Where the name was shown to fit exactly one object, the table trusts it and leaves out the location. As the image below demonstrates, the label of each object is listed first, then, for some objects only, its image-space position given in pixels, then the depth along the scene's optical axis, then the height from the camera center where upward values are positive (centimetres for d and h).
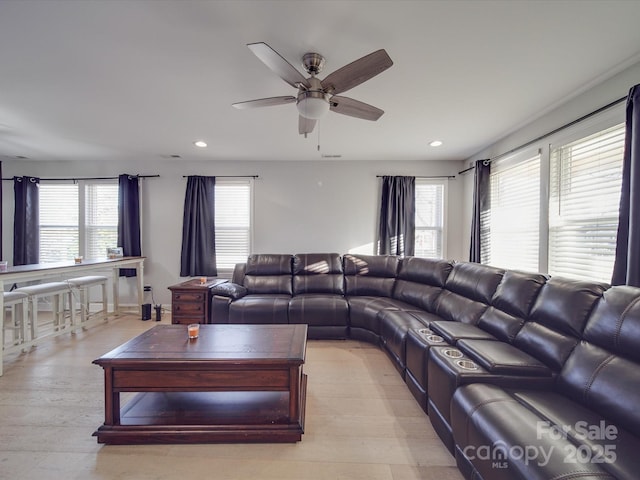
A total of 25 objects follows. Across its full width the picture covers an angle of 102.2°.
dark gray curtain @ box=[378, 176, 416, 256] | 429 +32
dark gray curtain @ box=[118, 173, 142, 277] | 439 +27
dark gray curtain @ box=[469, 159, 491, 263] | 355 +43
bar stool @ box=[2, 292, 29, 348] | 274 -90
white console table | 254 -46
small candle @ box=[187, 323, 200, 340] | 201 -77
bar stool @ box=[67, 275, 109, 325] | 355 -82
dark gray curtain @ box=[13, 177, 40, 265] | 431 +17
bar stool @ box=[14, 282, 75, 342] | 299 -86
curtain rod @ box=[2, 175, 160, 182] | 447 +94
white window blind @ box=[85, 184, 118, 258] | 455 +25
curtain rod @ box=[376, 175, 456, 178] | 438 +102
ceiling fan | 147 +98
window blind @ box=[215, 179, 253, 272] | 451 +20
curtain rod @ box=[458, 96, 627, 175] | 202 +104
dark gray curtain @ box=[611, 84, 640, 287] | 173 +21
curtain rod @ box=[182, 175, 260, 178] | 444 +99
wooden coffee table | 163 -101
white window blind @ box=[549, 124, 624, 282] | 208 +30
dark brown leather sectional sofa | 101 -79
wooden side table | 342 -94
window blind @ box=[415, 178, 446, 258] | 445 +29
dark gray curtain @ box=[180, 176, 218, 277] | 437 +6
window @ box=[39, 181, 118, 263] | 453 +22
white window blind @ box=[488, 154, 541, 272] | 289 +27
